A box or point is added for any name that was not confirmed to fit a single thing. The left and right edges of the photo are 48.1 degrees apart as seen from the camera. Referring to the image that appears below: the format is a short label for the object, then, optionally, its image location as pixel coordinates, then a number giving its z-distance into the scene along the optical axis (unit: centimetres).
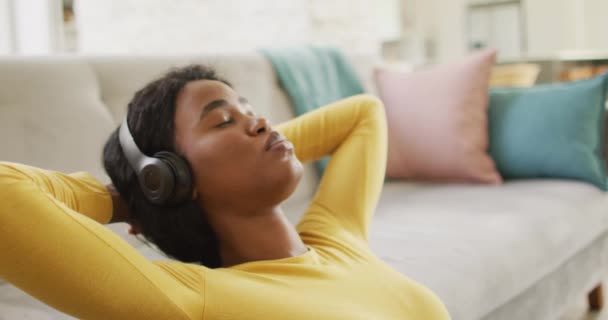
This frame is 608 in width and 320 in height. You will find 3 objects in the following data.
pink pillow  219
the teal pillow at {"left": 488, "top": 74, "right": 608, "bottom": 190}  213
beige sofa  139
